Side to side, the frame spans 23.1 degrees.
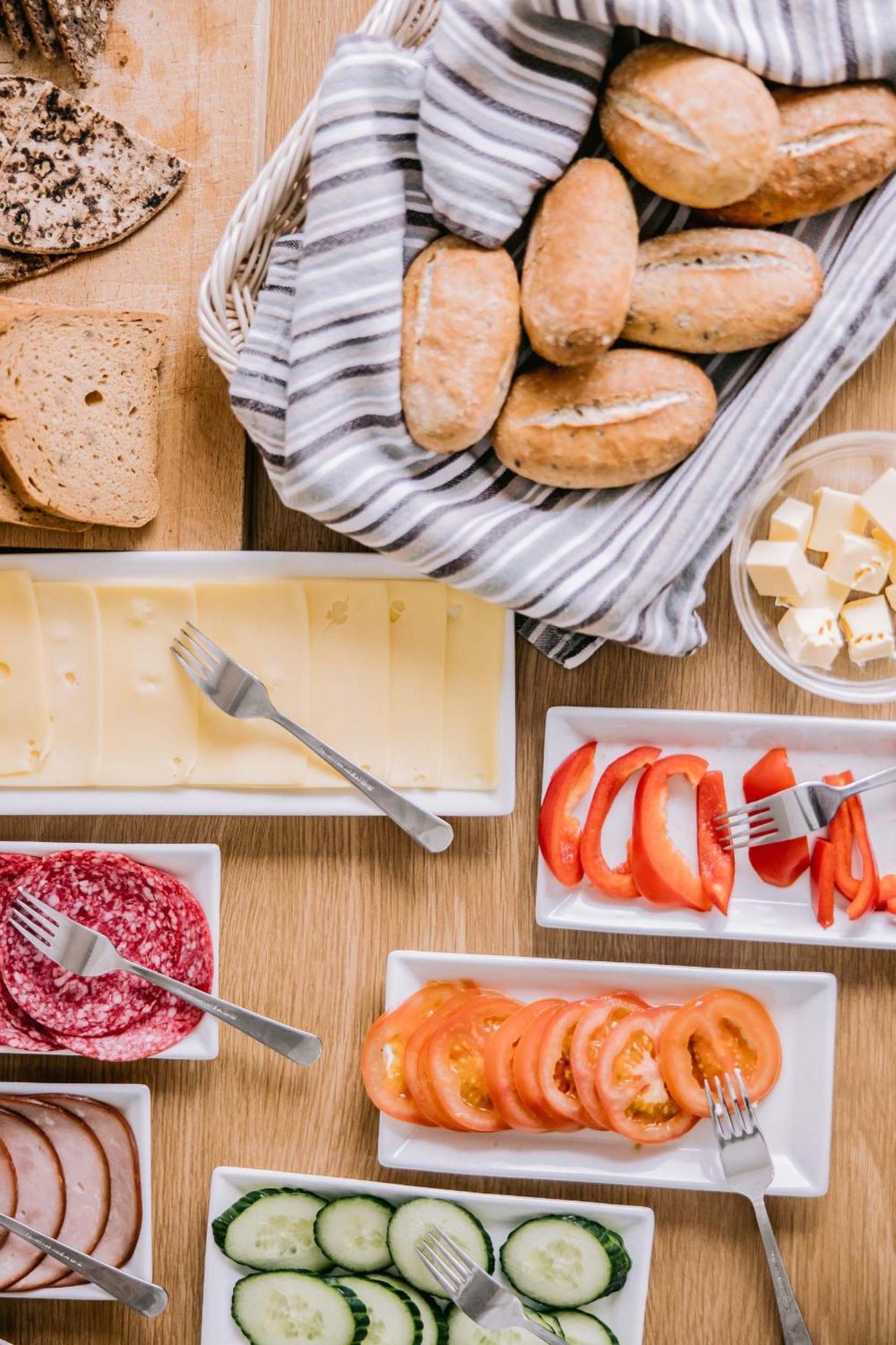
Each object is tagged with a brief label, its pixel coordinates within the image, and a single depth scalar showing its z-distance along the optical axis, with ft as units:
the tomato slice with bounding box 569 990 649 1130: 3.67
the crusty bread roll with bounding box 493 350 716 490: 3.49
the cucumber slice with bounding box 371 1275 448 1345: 3.76
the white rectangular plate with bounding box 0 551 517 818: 3.73
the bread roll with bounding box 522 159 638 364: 3.42
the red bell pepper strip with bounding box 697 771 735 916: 3.72
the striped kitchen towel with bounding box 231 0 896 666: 3.41
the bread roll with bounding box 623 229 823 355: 3.47
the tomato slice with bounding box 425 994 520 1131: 3.70
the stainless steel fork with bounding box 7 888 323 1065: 3.69
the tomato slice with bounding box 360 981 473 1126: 3.76
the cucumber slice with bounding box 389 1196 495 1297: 3.73
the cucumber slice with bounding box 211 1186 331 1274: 3.78
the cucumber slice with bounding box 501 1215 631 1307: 3.70
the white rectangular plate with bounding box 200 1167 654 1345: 3.72
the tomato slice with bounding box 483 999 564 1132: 3.69
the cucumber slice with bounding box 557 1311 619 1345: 3.72
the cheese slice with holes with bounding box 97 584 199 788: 3.75
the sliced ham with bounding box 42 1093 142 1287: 3.81
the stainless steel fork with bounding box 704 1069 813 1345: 3.69
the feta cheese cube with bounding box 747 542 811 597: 3.63
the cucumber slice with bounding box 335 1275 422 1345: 3.72
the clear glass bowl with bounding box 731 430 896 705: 3.69
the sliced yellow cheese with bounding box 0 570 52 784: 3.72
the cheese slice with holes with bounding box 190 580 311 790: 3.73
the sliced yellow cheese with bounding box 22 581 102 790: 3.74
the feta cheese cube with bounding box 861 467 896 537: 3.62
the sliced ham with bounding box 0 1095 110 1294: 3.81
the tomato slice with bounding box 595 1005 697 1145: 3.67
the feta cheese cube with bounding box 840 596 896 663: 3.66
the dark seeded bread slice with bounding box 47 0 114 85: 3.63
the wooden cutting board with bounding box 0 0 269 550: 3.68
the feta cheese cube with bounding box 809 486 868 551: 3.65
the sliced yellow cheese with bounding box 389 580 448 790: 3.73
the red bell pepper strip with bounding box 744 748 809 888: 3.72
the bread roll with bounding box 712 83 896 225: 3.43
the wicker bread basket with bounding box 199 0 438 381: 3.54
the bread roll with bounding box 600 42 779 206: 3.38
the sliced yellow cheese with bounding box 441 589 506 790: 3.73
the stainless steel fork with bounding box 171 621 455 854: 3.70
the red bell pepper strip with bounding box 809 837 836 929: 3.70
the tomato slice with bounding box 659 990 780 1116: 3.69
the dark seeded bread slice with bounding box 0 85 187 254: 3.64
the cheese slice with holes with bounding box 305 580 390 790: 3.73
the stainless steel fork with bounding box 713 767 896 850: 3.65
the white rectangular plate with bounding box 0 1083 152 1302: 3.79
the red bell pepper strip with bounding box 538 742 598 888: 3.74
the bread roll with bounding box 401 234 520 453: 3.45
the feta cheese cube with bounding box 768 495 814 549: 3.65
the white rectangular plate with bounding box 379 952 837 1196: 3.74
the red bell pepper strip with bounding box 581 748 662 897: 3.74
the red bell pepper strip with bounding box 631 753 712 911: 3.69
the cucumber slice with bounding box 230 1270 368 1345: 3.72
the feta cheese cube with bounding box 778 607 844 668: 3.66
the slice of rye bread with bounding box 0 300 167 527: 3.63
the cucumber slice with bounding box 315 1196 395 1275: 3.76
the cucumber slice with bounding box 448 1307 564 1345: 3.73
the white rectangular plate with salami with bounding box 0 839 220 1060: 3.76
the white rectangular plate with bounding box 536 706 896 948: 3.73
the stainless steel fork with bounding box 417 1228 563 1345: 3.67
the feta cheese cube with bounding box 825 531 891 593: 3.63
